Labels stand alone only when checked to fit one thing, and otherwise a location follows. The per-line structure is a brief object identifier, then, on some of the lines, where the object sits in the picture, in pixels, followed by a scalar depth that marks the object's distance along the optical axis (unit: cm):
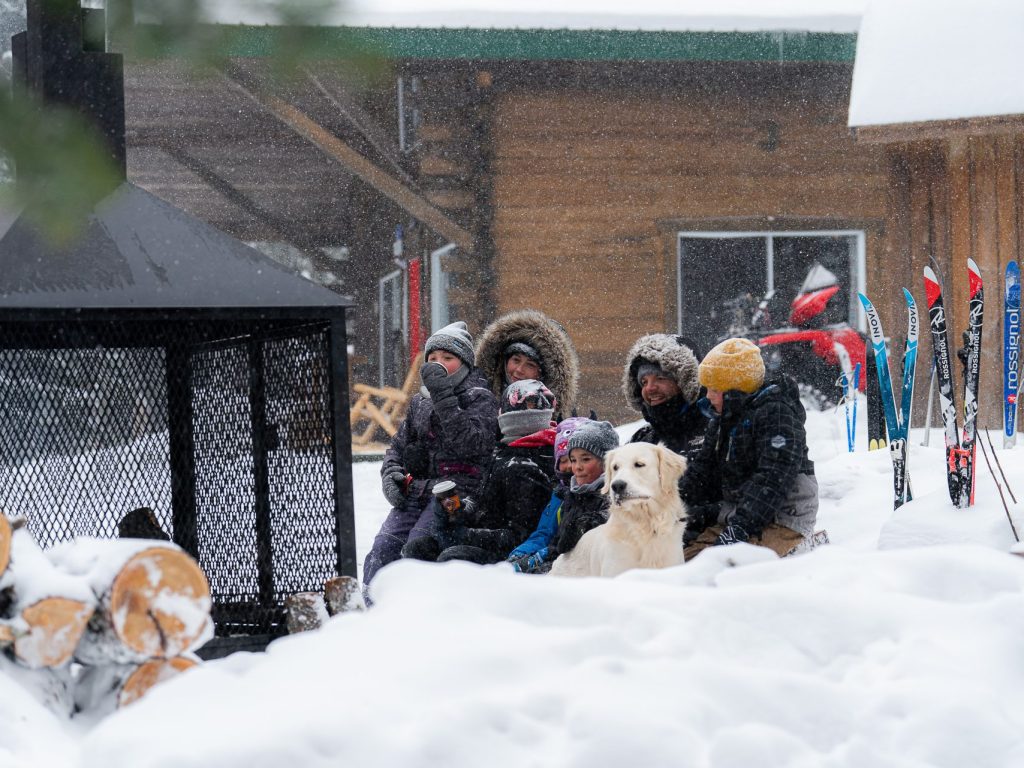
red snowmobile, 2505
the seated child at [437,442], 996
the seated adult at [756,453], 826
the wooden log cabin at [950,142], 2037
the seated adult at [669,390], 923
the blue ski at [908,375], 1148
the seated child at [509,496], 943
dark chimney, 751
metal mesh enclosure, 829
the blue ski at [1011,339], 1300
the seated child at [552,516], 897
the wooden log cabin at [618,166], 2405
